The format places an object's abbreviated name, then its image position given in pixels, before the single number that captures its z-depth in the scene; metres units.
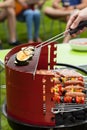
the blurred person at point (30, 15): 6.95
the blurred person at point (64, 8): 6.64
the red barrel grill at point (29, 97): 2.09
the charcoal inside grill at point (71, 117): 2.21
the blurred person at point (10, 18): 6.84
